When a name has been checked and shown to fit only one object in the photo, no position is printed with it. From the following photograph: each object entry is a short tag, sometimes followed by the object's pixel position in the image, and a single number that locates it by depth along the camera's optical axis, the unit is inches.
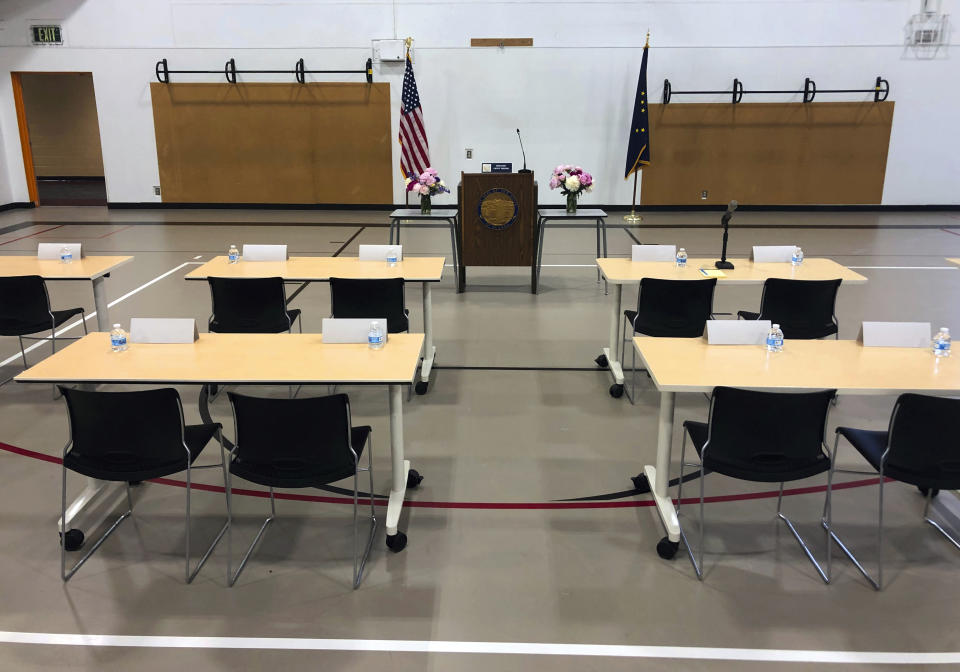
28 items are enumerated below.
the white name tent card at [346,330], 146.9
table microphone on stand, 186.7
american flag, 420.8
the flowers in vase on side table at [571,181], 308.0
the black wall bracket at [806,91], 473.7
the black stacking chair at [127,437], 117.0
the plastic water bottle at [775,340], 142.7
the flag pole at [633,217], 465.1
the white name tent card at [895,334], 144.9
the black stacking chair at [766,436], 117.0
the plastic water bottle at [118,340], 142.6
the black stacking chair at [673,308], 191.9
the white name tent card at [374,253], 227.5
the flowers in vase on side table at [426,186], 305.3
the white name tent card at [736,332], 146.0
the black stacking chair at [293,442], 116.4
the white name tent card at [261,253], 227.5
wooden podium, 296.5
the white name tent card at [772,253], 225.1
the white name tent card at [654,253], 223.3
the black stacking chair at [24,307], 195.8
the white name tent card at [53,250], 222.8
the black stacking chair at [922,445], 114.0
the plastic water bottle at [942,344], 139.2
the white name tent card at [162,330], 146.7
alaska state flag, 452.8
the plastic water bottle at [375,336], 143.4
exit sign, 484.1
